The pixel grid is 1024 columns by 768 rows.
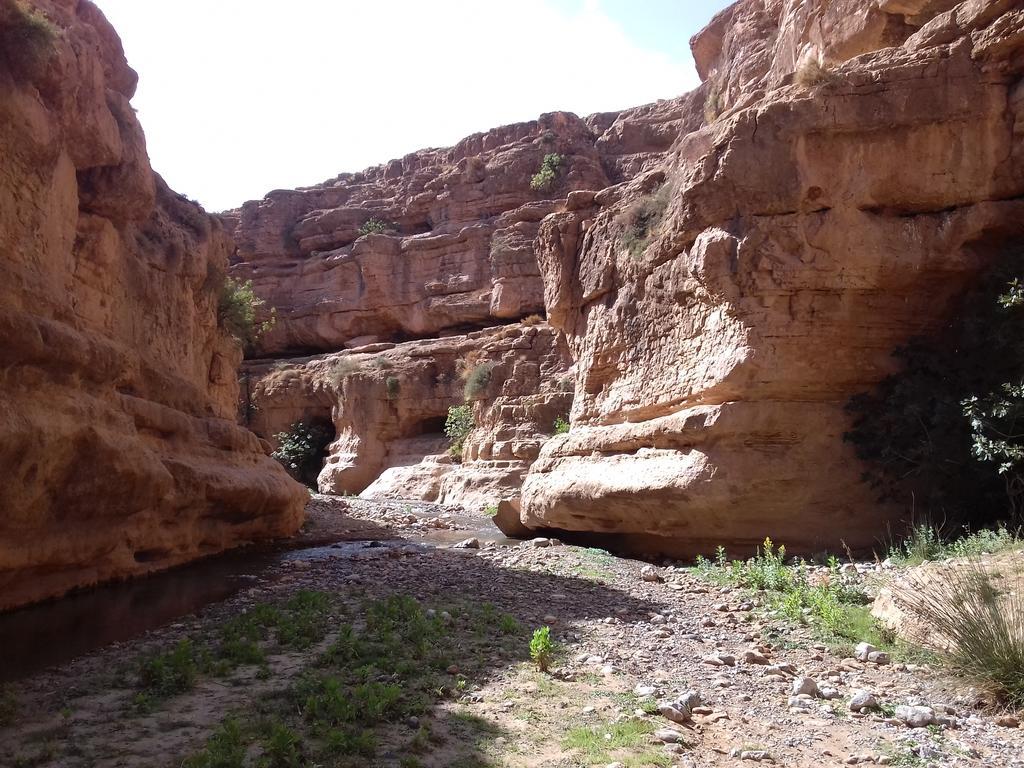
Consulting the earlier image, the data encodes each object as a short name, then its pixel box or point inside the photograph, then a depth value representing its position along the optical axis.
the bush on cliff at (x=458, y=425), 26.77
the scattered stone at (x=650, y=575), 9.65
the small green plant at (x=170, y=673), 5.07
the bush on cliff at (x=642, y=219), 12.89
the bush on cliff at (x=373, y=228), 40.09
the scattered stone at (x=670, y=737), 4.20
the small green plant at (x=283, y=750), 3.71
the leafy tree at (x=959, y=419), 8.60
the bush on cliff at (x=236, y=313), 18.17
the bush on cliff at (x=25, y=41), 8.90
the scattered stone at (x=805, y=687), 5.02
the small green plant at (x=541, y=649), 5.59
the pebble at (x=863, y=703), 4.63
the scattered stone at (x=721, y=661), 5.80
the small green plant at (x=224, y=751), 3.69
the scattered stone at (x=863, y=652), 5.66
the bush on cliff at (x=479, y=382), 25.98
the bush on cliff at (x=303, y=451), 32.66
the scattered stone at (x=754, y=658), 5.83
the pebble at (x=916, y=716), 4.33
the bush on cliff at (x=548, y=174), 36.38
